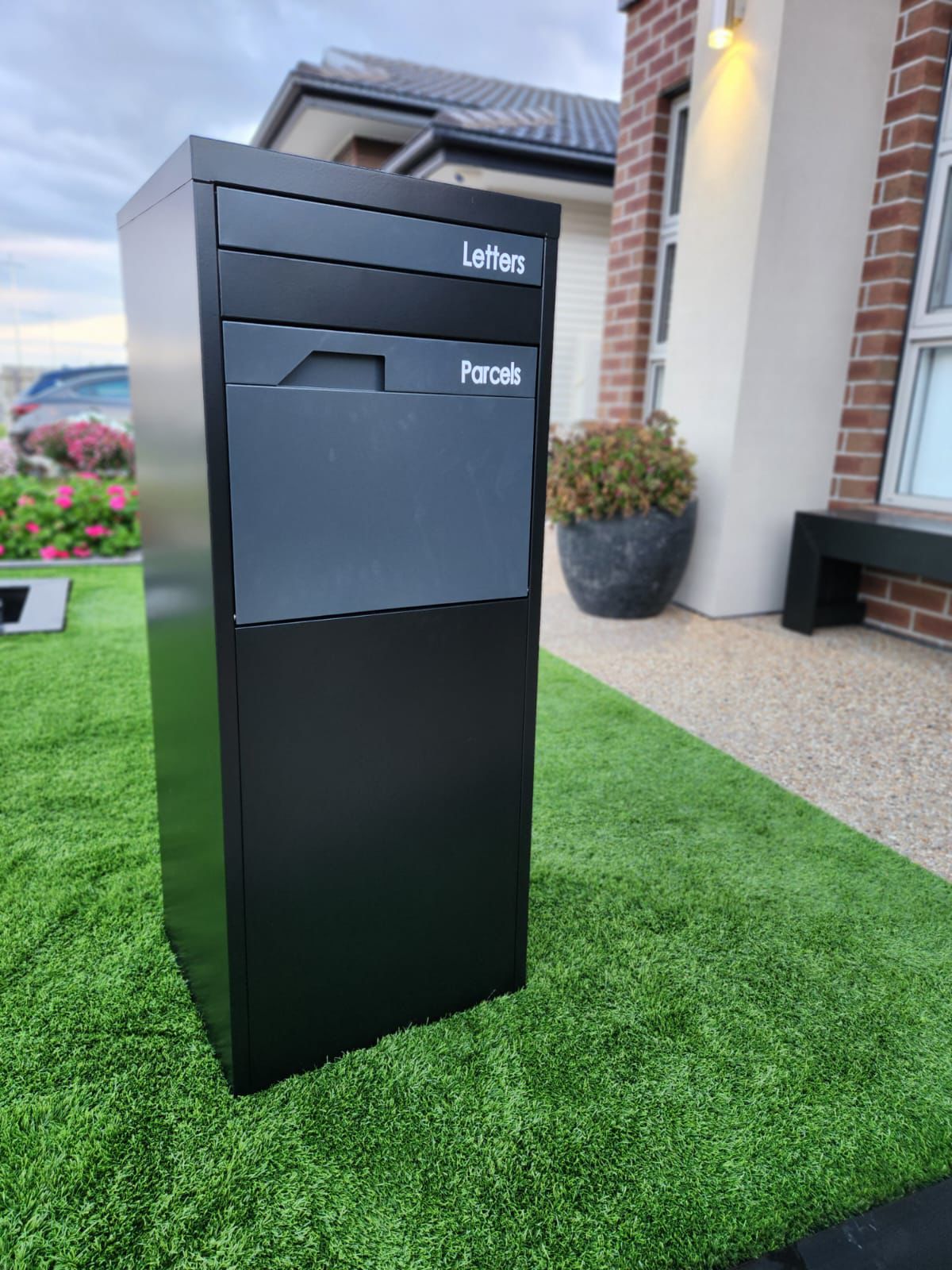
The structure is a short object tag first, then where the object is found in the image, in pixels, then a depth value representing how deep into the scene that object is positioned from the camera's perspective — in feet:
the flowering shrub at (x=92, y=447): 28.25
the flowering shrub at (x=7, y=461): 23.90
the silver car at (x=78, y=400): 39.75
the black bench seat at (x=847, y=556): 11.24
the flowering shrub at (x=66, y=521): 17.04
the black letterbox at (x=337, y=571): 3.38
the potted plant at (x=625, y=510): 13.00
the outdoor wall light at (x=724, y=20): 12.30
